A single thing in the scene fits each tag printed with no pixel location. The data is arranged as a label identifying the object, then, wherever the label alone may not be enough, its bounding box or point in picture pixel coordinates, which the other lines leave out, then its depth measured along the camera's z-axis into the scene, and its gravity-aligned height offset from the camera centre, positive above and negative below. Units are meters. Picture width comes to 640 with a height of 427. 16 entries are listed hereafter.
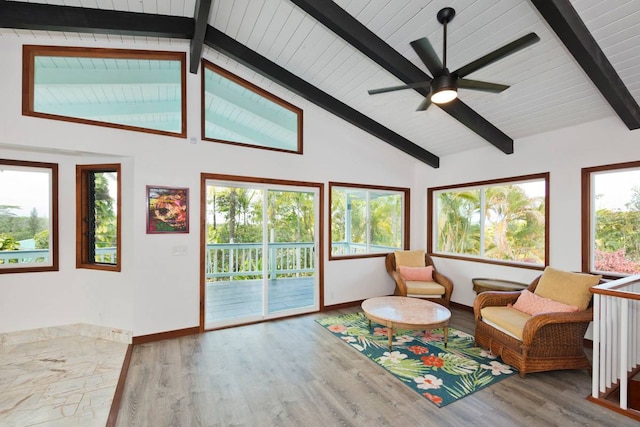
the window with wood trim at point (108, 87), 3.22 +1.49
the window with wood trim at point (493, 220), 4.15 -0.12
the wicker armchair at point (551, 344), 2.77 -1.25
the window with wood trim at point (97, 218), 3.72 -0.07
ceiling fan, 2.16 +1.16
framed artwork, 3.64 +0.03
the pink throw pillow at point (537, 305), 3.02 -0.98
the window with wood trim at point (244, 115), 4.09 +1.47
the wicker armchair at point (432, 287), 4.56 -1.18
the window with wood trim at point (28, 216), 3.49 -0.04
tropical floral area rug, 2.65 -1.55
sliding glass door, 4.25 -0.63
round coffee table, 3.20 -1.18
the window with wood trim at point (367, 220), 5.12 -0.12
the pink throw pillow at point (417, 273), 4.91 -1.01
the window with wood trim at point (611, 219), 3.33 -0.07
